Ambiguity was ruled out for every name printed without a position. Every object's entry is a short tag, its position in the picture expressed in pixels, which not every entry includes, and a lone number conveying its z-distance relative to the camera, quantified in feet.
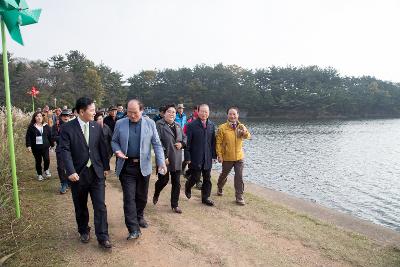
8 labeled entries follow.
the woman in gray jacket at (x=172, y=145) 18.11
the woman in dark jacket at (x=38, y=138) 24.13
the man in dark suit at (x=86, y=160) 13.47
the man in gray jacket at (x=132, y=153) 14.55
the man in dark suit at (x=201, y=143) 19.92
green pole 15.09
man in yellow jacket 20.80
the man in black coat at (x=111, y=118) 27.95
